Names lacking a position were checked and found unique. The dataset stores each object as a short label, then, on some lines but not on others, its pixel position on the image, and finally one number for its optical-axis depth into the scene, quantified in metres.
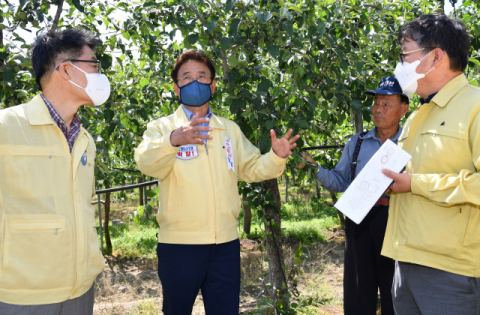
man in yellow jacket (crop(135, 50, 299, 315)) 2.00
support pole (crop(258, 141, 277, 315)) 2.79
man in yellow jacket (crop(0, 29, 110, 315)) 1.48
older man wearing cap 2.52
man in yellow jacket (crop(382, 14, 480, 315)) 1.64
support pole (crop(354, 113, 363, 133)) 3.40
